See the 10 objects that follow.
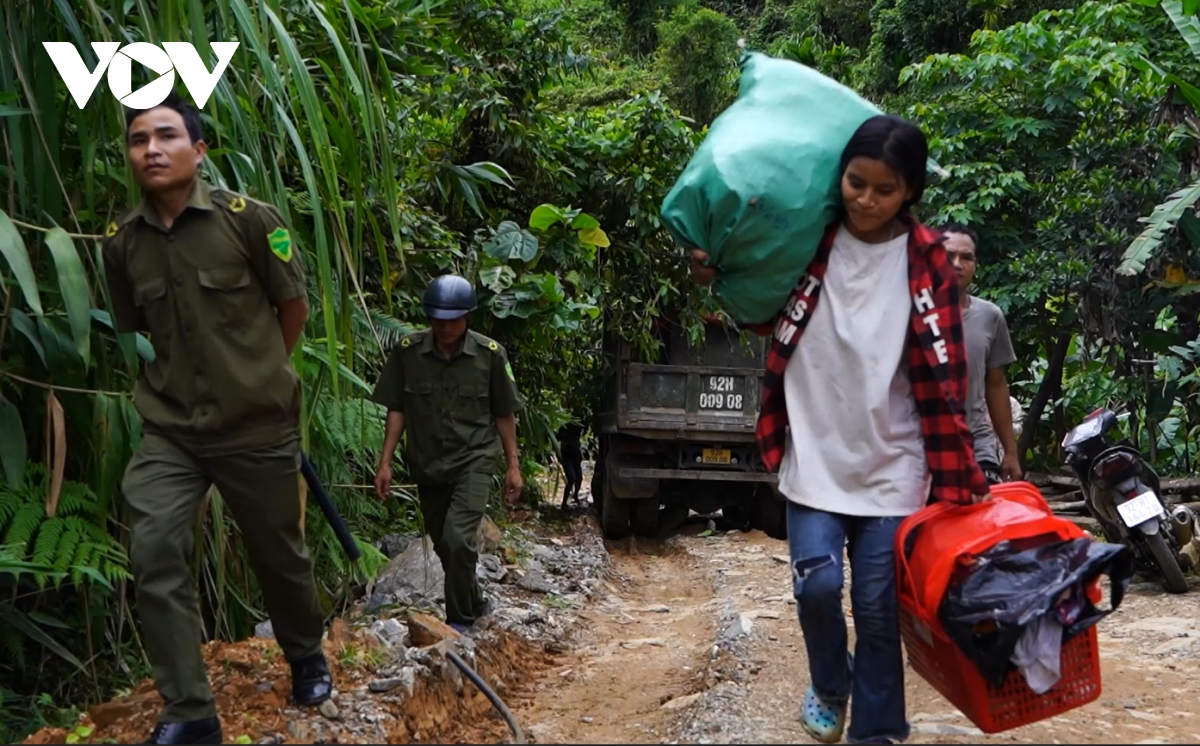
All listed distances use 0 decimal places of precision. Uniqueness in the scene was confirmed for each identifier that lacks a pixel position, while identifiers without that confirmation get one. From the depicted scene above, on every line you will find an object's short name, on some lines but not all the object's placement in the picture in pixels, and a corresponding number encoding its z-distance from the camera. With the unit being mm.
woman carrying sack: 3588
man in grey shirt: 4934
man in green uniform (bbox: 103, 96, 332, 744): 3598
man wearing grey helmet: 6160
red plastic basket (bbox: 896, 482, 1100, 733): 3426
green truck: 13086
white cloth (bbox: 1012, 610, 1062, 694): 3344
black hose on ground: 4691
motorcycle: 7391
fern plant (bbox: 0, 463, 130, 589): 4141
